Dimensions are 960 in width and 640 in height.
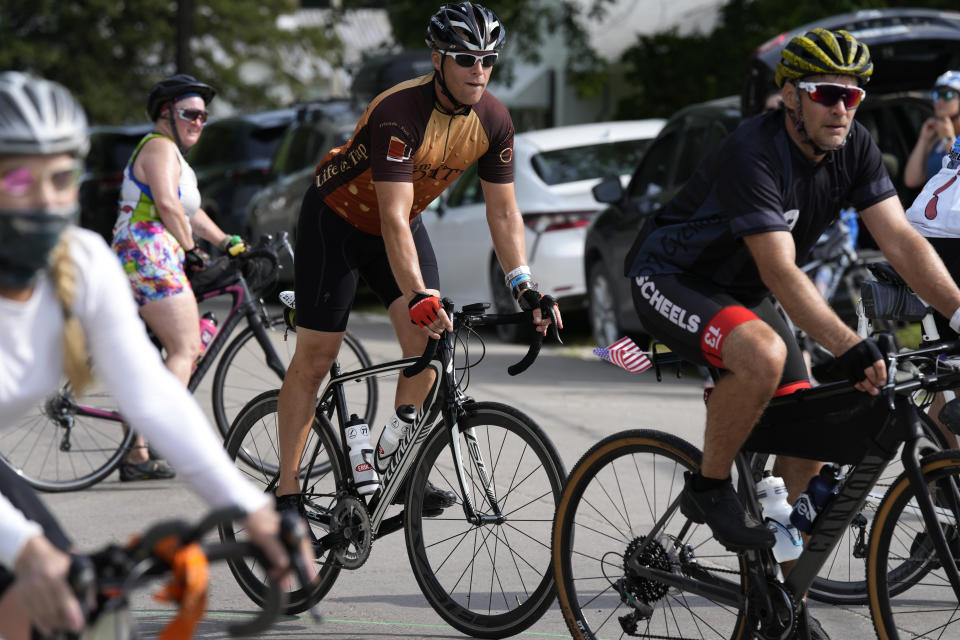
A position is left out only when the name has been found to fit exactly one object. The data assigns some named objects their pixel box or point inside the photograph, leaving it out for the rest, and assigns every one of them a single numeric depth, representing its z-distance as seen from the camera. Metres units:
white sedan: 20.77
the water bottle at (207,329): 13.75
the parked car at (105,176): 41.75
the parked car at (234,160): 33.59
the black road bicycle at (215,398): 13.34
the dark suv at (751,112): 17.92
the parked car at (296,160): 28.36
